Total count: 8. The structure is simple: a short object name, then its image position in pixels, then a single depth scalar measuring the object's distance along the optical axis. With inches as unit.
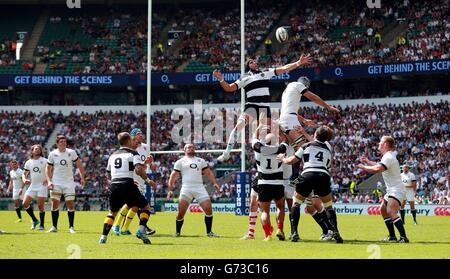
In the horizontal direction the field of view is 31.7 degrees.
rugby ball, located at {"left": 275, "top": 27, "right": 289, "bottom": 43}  935.7
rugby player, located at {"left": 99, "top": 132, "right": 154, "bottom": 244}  683.4
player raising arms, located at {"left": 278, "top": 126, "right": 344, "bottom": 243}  697.6
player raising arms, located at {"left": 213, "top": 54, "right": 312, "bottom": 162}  799.7
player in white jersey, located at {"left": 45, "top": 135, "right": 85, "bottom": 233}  904.9
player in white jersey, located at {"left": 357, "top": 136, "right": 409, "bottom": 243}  696.4
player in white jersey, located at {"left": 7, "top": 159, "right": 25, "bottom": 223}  1326.3
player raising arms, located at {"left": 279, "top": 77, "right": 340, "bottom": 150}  764.6
